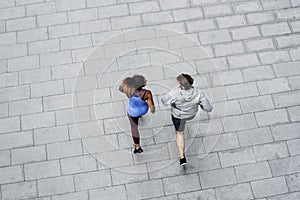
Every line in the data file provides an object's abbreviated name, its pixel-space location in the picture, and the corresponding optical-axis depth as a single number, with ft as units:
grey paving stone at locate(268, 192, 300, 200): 22.89
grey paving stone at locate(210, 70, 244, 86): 26.12
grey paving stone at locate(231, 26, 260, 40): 27.58
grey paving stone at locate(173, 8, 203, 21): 28.27
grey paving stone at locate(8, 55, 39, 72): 26.58
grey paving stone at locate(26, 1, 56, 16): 28.48
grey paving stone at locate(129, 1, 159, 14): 28.48
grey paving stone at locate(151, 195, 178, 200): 22.93
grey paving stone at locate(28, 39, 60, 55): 27.12
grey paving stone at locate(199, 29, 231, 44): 27.43
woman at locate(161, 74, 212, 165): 20.33
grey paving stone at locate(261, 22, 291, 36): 27.78
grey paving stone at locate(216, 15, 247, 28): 27.99
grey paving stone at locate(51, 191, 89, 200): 22.98
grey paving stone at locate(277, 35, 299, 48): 27.37
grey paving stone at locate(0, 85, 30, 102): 25.64
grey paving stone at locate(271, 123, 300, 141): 24.47
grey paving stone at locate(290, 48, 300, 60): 26.92
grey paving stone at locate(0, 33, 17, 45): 27.43
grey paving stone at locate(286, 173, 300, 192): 23.09
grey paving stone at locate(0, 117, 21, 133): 24.72
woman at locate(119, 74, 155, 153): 20.44
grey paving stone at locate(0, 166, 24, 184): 23.39
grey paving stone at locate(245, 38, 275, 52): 27.25
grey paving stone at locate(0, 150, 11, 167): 23.82
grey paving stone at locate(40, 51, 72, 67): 26.71
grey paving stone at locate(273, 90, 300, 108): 25.44
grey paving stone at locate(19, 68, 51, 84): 26.20
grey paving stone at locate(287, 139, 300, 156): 24.00
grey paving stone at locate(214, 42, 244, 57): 27.07
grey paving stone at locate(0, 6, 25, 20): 28.36
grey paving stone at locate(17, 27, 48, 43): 27.50
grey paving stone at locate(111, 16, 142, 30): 27.91
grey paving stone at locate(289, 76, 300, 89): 25.98
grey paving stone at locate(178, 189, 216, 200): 22.95
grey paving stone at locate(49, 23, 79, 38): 27.66
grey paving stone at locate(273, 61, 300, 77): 26.40
